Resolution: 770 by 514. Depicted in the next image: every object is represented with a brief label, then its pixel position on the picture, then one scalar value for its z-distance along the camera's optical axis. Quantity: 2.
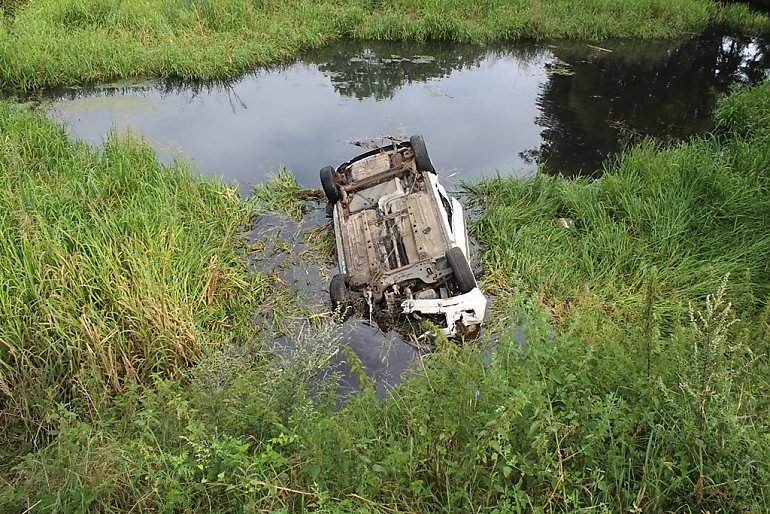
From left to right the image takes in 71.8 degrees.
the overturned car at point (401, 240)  4.58
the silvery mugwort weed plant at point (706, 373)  2.32
